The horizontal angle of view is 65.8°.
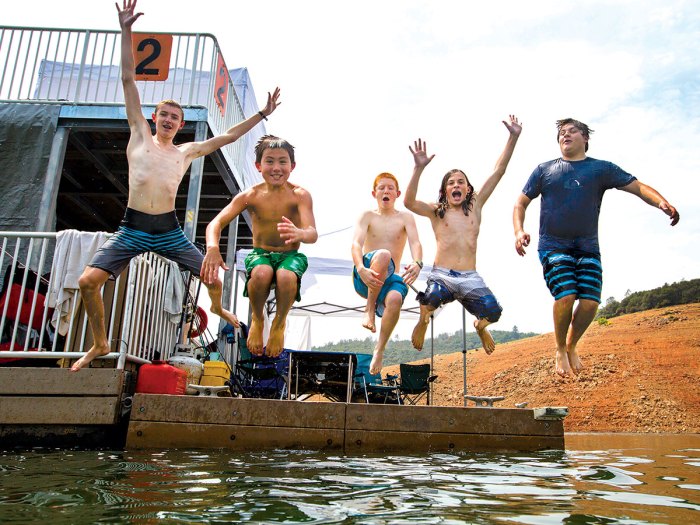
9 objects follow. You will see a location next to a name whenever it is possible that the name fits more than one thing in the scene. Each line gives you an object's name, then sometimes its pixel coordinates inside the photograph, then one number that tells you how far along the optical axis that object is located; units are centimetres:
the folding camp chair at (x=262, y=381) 696
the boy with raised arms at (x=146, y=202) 413
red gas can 446
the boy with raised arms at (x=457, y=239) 505
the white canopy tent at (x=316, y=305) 1059
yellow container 593
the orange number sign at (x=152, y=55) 827
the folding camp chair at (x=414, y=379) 920
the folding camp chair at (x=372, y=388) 829
